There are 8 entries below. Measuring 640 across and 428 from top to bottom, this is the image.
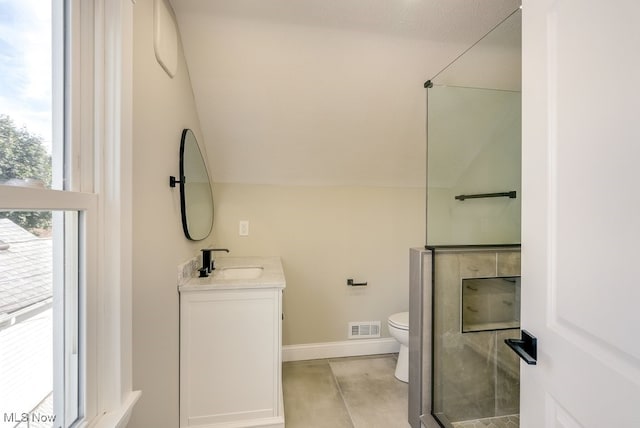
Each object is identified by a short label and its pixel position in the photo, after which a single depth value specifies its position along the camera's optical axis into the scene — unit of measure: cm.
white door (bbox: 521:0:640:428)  49
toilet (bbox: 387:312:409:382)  197
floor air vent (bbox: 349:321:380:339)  243
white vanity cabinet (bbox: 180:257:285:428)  144
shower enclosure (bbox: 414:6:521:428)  152
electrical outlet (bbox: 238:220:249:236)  228
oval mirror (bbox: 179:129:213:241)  146
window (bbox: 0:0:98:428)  58
